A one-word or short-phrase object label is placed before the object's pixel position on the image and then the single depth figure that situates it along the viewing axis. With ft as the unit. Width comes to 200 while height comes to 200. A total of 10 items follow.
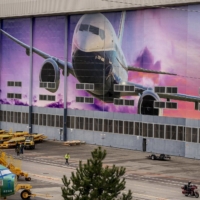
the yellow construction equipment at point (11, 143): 321.52
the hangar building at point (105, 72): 289.74
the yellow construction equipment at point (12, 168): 202.28
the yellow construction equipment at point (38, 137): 344.08
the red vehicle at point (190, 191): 193.06
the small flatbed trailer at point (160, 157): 279.49
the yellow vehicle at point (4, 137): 338.11
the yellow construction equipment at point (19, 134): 345.72
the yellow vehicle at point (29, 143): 314.35
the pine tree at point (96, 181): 119.44
